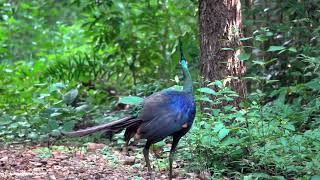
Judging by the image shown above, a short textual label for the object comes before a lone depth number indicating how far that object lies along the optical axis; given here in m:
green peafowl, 11.00
